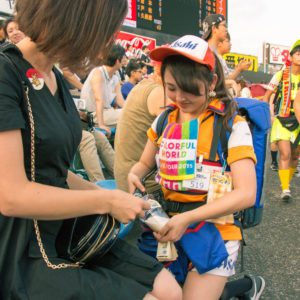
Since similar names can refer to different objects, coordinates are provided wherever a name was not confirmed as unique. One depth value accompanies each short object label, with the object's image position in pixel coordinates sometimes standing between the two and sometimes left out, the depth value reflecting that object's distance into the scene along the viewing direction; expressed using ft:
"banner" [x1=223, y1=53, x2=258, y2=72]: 91.68
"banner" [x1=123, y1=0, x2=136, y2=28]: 43.06
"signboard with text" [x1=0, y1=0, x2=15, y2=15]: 20.13
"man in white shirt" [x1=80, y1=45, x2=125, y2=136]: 15.53
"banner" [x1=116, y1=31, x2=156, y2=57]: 47.00
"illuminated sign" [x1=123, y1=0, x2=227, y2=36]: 43.91
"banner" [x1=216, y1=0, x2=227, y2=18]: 51.19
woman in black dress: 3.53
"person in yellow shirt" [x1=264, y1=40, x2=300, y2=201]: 14.57
